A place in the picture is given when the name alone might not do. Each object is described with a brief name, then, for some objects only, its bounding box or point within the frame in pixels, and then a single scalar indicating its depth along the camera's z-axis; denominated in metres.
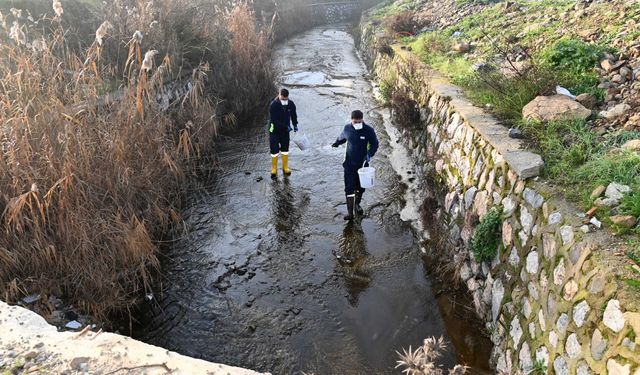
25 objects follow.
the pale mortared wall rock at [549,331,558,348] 3.49
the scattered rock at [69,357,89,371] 2.71
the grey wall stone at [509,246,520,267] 4.36
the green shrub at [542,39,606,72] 6.11
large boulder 5.16
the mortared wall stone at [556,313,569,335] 3.42
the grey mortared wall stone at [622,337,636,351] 2.75
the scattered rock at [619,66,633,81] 5.56
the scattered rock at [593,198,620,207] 3.71
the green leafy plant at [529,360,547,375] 3.55
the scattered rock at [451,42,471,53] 8.98
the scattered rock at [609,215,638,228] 3.47
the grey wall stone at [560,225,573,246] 3.64
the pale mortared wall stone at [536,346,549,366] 3.56
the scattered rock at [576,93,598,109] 5.39
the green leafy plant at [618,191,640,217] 3.53
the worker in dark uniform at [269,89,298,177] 7.70
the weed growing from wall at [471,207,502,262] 4.82
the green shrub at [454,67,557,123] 5.80
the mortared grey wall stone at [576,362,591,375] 3.06
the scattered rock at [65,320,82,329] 4.38
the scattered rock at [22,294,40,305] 4.36
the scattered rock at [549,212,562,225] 3.86
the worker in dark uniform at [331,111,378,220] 6.51
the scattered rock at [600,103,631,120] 4.94
